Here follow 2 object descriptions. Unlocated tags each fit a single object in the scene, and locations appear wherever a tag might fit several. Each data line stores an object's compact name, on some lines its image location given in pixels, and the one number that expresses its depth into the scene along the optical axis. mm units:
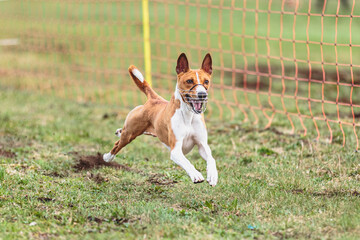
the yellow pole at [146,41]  20078
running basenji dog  10133
